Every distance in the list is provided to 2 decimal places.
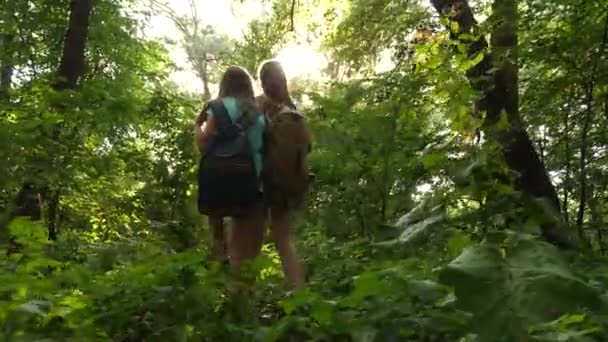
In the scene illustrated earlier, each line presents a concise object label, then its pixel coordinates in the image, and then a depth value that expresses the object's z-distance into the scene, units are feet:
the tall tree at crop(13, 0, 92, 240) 24.40
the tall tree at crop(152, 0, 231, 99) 103.91
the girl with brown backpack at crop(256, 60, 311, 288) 15.21
